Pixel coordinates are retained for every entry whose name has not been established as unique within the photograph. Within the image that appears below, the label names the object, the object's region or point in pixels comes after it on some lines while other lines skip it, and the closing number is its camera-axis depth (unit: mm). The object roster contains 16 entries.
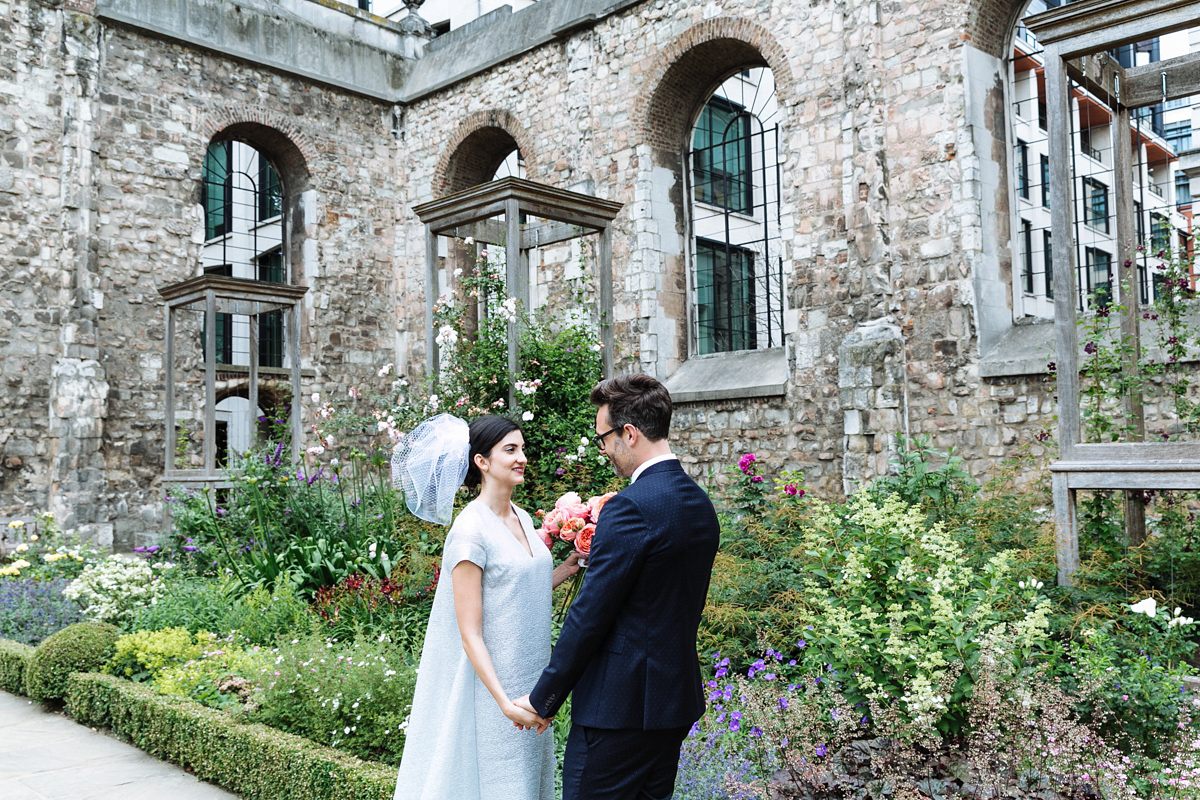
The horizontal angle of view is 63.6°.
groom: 2061
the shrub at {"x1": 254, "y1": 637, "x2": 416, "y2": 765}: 3844
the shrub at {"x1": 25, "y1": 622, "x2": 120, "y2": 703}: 5230
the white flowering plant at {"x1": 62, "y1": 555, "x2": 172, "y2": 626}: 6137
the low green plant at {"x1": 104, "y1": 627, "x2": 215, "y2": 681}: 5102
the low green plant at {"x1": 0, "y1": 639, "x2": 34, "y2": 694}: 5578
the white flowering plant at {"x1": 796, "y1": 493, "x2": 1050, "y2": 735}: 3023
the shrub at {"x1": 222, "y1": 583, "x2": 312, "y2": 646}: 5348
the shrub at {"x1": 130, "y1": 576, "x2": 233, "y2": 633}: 5727
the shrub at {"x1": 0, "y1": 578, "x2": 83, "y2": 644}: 6328
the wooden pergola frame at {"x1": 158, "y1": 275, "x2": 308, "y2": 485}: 9648
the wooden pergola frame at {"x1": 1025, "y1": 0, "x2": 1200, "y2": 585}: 4652
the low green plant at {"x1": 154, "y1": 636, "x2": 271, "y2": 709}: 4543
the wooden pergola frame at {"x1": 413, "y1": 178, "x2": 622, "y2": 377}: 7312
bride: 2434
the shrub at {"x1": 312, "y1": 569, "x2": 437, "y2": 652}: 5195
